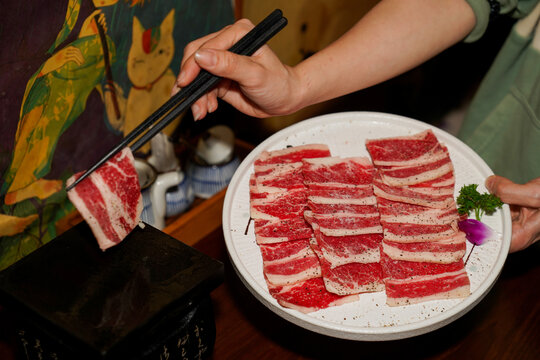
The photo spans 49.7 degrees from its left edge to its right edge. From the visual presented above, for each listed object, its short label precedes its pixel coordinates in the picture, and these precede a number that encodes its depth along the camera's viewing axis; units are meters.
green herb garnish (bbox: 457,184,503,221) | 0.53
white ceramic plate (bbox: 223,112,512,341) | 0.46
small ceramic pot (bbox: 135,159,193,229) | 0.65
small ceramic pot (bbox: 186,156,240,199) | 0.75
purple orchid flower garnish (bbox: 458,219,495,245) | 0.52
